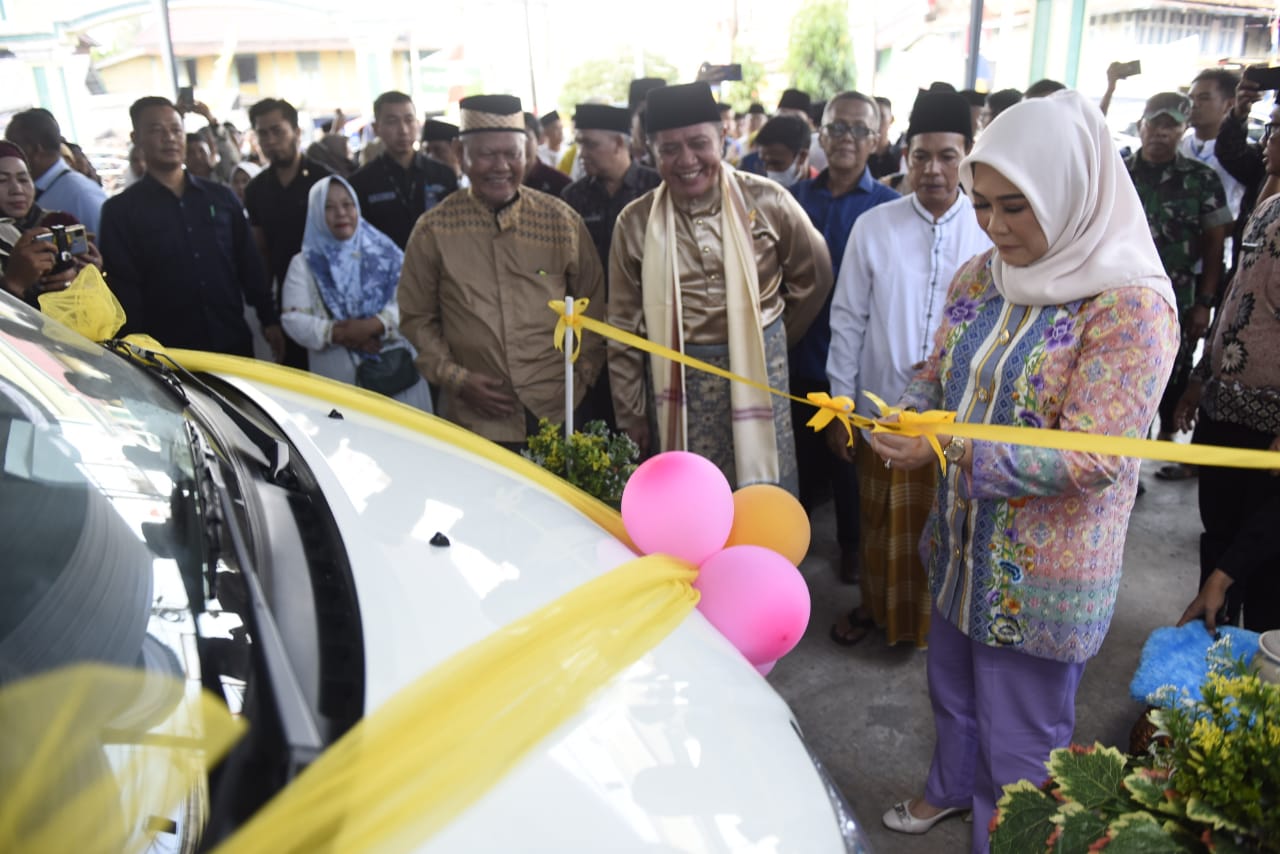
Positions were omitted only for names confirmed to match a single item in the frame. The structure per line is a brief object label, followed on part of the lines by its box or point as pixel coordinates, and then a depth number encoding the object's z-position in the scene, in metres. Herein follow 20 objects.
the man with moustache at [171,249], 4.16
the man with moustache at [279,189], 5.22
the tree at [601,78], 28.88
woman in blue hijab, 4.03
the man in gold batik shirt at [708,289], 3.05
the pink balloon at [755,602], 1.64
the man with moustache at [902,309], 3.03
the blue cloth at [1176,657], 2.23
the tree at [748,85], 25.03
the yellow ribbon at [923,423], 1.83
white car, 0.99
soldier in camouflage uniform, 4.44
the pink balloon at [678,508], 1.76
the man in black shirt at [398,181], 5.24
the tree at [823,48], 21.69
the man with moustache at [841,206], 3.87
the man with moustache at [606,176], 4.45
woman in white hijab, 1.80
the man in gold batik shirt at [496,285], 3.23
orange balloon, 2.03
